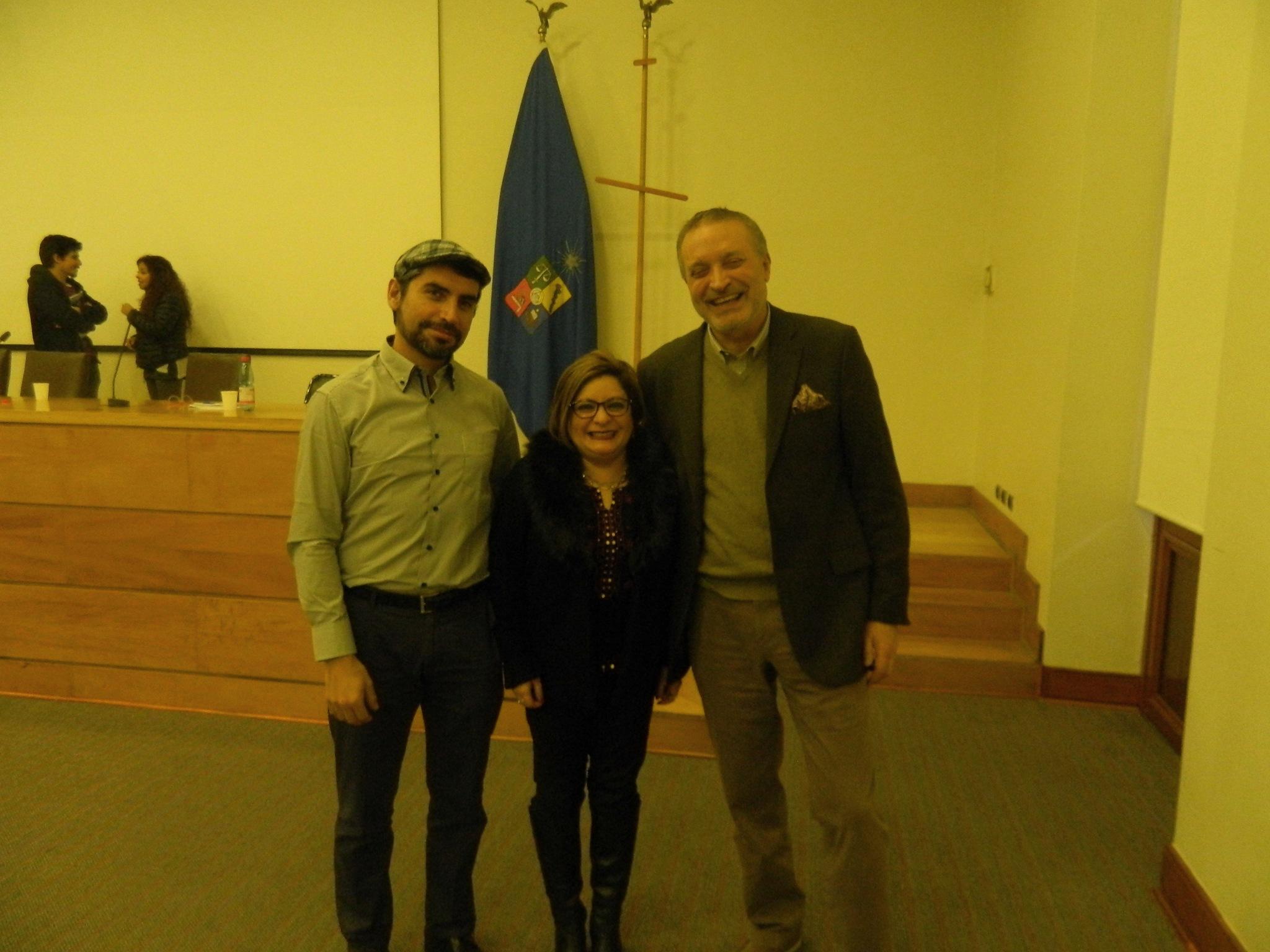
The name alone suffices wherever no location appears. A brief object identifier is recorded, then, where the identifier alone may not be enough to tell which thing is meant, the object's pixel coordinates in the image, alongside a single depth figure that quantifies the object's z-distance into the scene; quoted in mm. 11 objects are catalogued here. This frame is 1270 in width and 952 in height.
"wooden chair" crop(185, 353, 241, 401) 4934
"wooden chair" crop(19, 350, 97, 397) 4492
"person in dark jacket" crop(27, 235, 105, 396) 5469
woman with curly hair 5531
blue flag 5059
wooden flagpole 4574
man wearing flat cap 1664
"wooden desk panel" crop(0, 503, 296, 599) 3068
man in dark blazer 1660
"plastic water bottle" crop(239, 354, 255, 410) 3418
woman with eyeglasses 1696
